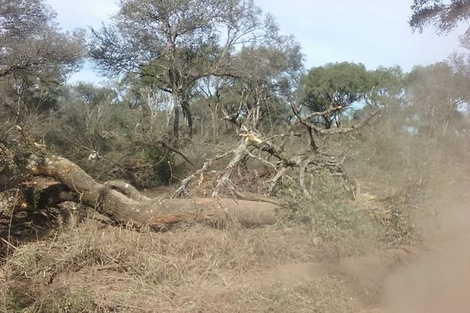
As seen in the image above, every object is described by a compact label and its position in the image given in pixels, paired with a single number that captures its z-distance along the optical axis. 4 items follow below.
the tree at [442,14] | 11.84
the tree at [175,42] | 18.86
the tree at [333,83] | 27.88
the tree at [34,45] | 15.52
